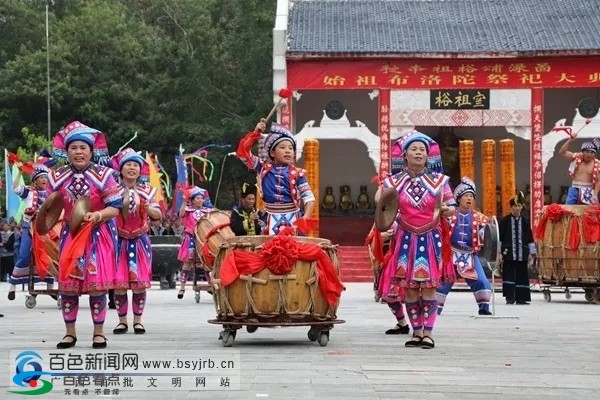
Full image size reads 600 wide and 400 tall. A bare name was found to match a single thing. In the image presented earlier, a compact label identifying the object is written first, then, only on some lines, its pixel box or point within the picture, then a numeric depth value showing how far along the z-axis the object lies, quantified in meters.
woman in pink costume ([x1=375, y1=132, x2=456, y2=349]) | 10.62
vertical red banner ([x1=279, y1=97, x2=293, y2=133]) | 32.56
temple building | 32.06
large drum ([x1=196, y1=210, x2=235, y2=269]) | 15.45
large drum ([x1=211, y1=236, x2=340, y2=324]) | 10.45
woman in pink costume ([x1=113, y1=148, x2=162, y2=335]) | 12.23
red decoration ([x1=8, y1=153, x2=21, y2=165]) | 19.48
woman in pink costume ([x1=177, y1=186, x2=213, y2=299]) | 19.59
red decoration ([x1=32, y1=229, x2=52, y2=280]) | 16.66
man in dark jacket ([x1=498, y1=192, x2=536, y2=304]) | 19.25
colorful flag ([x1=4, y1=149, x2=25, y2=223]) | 28.08
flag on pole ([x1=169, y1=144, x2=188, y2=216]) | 24.79
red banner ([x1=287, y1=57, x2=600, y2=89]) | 32.25
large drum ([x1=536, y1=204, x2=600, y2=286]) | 18.95
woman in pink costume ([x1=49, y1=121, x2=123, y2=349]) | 10.34
